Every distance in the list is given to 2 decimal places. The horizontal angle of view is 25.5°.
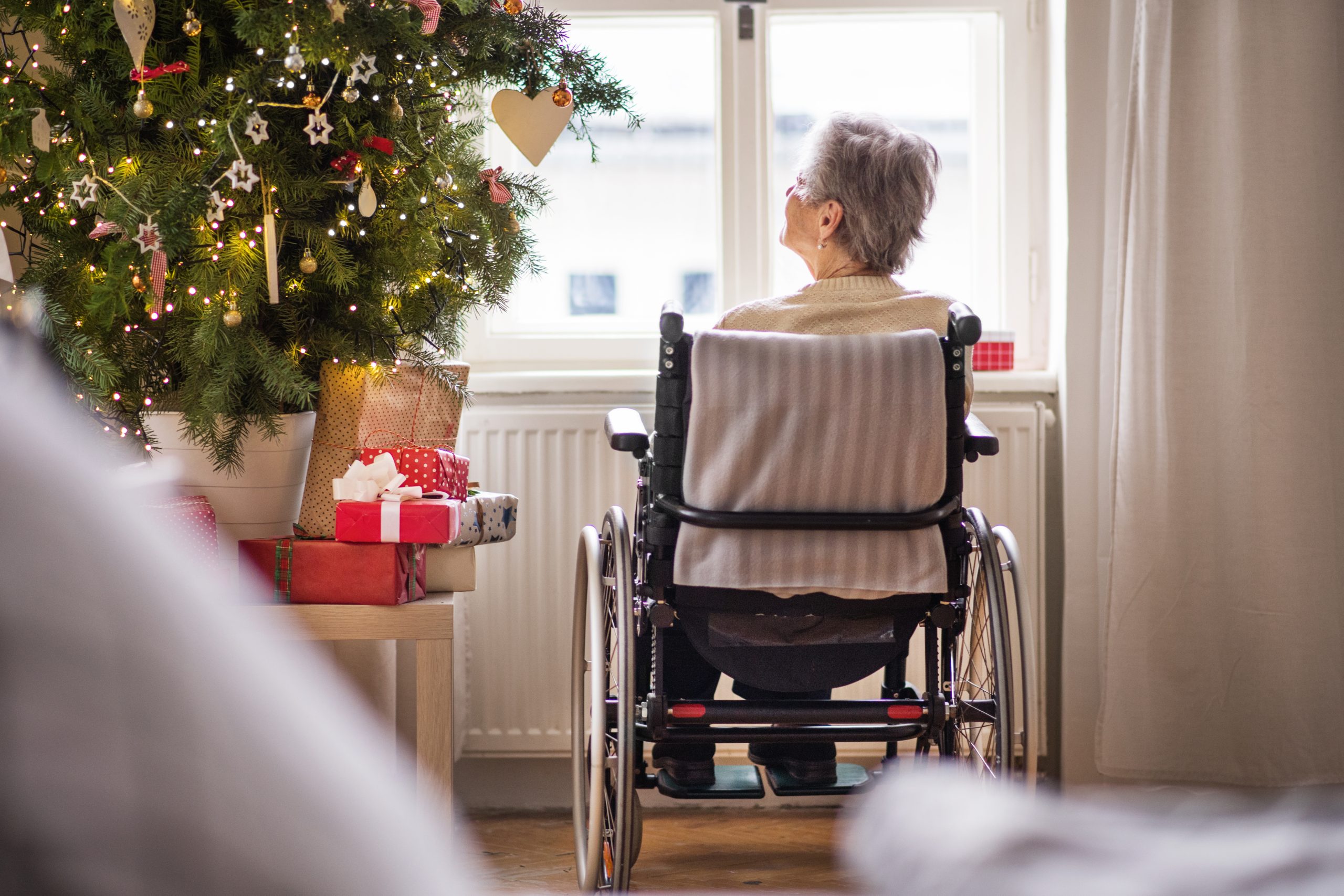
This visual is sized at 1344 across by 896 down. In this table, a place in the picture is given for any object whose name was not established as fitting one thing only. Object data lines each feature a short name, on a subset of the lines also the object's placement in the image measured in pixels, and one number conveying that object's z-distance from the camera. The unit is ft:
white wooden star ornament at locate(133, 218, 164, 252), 13.43
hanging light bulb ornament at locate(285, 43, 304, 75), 13.35
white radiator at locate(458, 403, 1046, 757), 16.00
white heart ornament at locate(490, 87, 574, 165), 14.37
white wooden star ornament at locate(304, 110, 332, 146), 13.59
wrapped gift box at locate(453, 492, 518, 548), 14.30
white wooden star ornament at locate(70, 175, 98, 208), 13.50
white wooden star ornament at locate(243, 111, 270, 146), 13.47
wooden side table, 13.79
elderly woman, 14.42
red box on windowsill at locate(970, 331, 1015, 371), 16.24
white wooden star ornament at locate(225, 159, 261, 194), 13.46
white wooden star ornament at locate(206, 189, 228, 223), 13.54
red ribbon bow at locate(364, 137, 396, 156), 13.80
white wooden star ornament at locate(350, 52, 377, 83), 13.52
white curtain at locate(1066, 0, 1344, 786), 15.38
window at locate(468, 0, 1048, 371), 16.58
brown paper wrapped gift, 14.18
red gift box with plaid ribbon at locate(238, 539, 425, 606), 13.83
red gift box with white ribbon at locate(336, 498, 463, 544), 13.79
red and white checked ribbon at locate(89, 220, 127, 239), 13.49
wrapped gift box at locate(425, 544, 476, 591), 14.27
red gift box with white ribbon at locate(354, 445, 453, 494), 14.05
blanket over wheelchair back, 13.38
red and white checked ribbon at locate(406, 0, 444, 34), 13.73
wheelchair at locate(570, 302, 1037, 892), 13.49
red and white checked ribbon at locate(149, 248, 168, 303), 13.46
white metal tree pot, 13.86
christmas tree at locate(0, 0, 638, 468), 13.49
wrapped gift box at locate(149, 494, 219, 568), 13.42
